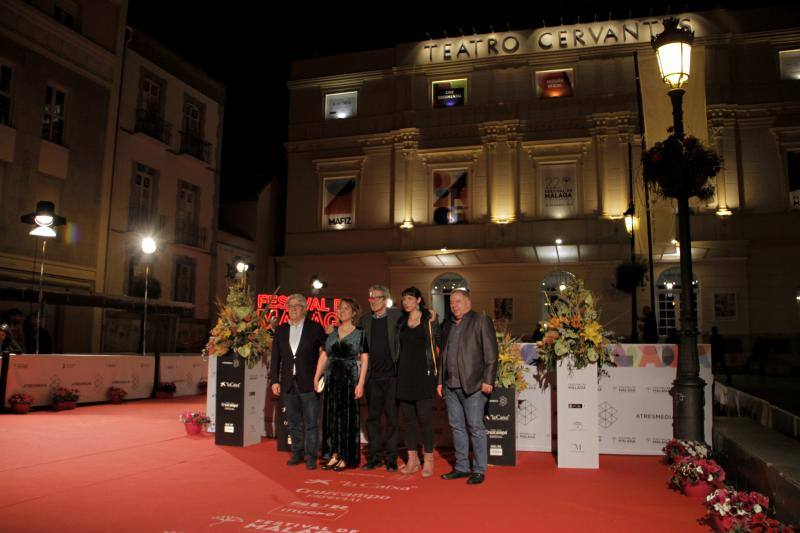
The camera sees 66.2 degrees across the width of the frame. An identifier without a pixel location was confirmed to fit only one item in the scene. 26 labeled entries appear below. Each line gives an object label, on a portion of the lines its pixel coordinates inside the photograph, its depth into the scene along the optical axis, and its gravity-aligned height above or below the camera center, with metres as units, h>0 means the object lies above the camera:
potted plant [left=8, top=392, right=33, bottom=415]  12.72 -1.46
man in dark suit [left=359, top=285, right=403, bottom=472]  7.79 -0.47
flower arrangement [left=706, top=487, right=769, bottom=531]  4.82 -1.33
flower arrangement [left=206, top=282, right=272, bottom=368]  9.52 +0.05
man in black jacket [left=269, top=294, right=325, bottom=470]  7.89 -0.48
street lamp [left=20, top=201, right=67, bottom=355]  14.70 +2.76
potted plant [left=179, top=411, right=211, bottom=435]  10.17 -1.42
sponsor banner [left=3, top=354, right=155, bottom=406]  13.40 -0.98
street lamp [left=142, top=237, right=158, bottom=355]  16.79 +2.44
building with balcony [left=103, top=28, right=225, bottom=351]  23.92 +6.19
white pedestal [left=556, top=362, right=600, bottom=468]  8.12 -1.02
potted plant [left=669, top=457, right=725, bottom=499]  6.48 -1.41
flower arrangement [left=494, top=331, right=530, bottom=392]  8.29 -0.37
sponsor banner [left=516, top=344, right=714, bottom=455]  9.08 -0.91
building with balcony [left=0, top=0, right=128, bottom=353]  19.59 +6.74
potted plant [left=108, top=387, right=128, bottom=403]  15.20 -1.50
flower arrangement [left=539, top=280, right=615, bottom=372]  8.23 +0.11
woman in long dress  7.82 -0.59
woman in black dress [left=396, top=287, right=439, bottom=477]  7.54 -0.38
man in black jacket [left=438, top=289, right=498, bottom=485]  7.28 -0.45
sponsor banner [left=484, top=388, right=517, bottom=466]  8.23 -1.19
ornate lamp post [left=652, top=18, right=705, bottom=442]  8.05 +0.82
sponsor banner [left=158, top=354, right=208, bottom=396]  17.27 -1.04
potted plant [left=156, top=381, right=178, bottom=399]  16.62 -1.50
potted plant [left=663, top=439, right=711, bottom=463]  7.04 -1.26
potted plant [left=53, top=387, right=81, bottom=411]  13.56 -1.45
